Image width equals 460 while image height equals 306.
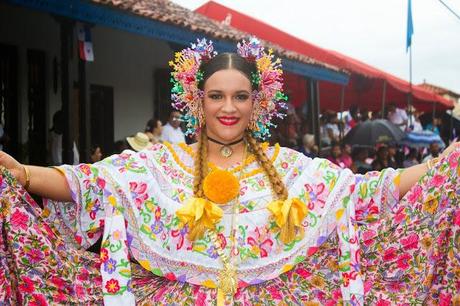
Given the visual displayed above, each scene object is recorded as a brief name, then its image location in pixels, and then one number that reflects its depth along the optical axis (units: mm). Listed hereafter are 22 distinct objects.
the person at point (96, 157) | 7727
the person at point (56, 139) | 7641
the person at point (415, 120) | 16944
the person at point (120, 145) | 8456
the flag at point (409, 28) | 12366
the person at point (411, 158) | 14278
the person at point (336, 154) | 10898
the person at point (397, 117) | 17219
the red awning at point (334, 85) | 13516
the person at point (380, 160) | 11320
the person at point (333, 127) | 14674
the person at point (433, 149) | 15321
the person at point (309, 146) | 11352
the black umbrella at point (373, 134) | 11961
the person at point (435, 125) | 20453
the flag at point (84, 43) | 6812
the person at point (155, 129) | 8242
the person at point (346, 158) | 10867
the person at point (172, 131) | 8492
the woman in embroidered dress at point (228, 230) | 2764
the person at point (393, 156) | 12558
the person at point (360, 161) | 10641
